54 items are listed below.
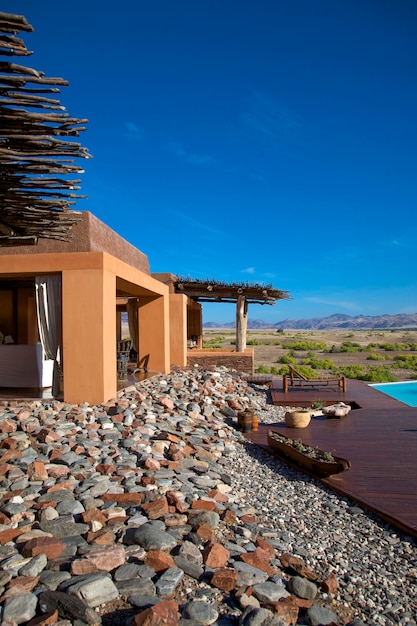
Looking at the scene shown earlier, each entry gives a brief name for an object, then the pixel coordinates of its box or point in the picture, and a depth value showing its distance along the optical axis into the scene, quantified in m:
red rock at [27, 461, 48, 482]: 4.80
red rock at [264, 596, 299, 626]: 2.89
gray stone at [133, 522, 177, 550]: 3.57
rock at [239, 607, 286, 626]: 2.74
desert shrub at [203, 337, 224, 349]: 37.61
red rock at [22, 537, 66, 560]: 3.34
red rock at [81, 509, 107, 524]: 3.91
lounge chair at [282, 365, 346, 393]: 12.59
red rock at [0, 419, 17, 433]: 6.19
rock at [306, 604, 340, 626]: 2.93
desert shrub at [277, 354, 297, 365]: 25.12
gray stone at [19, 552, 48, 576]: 3.10
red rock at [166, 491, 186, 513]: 4.37
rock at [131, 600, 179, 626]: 2.57
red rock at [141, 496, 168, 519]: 4.12
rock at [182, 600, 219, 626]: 2.76
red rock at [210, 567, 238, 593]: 3.14
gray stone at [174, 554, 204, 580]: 3.27
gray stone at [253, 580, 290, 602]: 3.08
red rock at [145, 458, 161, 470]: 5.43
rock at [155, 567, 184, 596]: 3.02
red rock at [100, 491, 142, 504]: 4.41
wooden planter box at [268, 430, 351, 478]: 5.81
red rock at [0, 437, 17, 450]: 5.59
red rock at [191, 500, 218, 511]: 4.50
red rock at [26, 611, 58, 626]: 2.56
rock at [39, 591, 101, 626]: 2.67
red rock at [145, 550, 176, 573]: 3.26
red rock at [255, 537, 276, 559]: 3.92
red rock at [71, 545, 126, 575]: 3.12
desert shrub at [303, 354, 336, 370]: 23.00
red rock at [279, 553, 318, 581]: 3.60
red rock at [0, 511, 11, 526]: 3.87
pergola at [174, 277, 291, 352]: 16.16
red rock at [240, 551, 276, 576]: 3.55
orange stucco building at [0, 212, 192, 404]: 7.86
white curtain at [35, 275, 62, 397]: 8.16
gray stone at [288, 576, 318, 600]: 3.28
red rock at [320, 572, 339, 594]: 3.44
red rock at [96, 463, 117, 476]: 5.13
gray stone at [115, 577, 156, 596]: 2.96
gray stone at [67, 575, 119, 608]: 2.82
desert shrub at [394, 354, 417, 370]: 23.08
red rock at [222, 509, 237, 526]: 4.41
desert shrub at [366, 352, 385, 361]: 27.62
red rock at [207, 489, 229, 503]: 4.98
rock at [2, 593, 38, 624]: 2.64
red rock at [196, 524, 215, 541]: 3.88
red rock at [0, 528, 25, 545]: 3.60
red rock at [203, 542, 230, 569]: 3.45
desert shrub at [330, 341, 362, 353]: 33.44
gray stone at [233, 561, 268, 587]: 3.24
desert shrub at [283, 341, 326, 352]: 36.06
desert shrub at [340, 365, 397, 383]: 17.34
